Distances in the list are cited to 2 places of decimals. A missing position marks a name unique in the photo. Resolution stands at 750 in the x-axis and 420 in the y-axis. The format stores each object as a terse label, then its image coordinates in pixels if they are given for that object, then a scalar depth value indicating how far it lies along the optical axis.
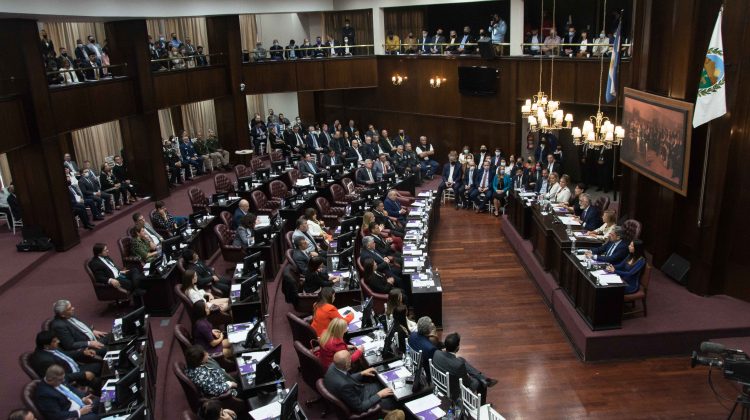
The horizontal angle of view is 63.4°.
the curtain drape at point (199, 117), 21.75
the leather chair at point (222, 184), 14.67
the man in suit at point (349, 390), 6.14
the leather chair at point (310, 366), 6.96
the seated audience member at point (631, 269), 8.84
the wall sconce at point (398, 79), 21.19
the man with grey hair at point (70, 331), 7.18
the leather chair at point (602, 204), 11.88
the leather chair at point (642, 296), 8.77
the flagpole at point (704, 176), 8.98
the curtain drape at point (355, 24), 22.66
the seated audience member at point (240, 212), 11.54
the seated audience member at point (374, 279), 9.27
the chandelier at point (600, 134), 9.84
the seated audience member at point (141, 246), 10.03
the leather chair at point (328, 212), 13.52
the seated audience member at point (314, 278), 9.10
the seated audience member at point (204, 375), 6.29
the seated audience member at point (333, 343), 6.92
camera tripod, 6.11
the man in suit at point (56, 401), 5.86
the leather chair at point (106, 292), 9.02
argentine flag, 10.75
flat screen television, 18.08
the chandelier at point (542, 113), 11.13
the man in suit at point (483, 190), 16.19
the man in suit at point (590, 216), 11.59
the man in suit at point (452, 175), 16.98
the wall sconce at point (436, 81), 19.91
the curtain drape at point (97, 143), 17.50
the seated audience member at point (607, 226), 10.04
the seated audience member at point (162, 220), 11.55
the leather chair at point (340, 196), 14.26
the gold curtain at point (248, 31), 23.59
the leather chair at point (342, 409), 6.11
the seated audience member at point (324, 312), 7.75
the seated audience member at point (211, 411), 5.32
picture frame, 9.36
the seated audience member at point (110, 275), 8.95
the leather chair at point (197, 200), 13.11
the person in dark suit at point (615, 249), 9.15
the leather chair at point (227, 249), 11.08
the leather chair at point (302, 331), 7.73
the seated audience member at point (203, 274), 9.11
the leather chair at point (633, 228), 10.36
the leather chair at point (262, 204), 13.39
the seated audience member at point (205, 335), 7.39
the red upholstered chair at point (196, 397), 6.18
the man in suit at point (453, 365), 6.41
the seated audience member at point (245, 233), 10.95
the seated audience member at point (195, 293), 8.29
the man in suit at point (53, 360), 6.53
